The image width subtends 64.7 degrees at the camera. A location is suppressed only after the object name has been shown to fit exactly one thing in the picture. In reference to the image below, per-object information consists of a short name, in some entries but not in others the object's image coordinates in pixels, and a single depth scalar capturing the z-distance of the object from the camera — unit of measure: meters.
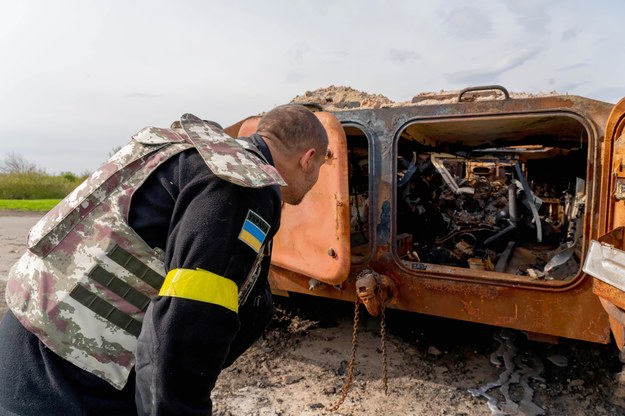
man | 1.10
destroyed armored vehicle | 2.64
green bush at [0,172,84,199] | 23.00
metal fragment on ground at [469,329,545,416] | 2.97
